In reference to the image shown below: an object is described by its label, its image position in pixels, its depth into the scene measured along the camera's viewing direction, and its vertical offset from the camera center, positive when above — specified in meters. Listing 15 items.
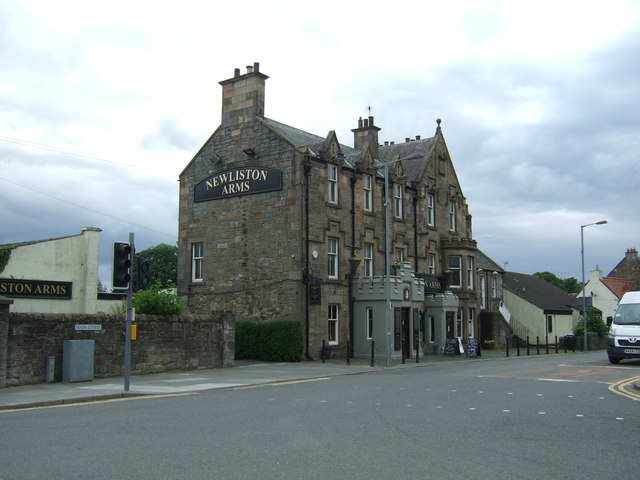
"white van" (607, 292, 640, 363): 24.38 -0.50
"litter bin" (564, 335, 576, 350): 44.28 -1.59
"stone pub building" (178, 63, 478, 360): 29.95 +3.97
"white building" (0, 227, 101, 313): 38.16 +2.72
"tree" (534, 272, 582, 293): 107.06 +6.34
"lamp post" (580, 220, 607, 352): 43.37 +1.16
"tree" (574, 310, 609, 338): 49.58 -0.56
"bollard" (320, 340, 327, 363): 29.04 -1.62
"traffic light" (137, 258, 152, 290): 16.72 +1.12
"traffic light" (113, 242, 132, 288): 16.45 +1.34
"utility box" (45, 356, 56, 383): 18.09 -1.44
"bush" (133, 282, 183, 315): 22.27 +0.54
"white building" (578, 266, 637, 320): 67.00 +3.00
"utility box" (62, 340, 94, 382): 18.27 -1.18
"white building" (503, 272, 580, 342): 53.50 +0.81
